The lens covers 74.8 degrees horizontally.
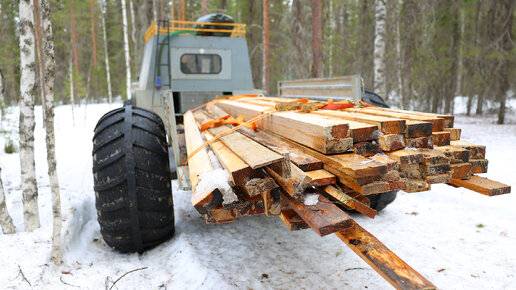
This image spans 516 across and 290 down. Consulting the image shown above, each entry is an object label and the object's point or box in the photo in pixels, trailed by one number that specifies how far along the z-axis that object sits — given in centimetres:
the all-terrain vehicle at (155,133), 305
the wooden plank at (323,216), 154
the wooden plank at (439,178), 205
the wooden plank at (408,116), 231
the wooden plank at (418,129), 212
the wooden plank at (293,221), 184
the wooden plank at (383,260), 141
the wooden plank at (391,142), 205
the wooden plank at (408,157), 198
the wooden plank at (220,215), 186
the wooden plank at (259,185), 169
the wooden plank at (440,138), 228
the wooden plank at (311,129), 198
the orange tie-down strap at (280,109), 298
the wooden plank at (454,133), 246
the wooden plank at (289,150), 202
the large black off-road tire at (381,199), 422
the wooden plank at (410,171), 205
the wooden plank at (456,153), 218
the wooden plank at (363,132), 203
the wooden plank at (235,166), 174
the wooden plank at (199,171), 173
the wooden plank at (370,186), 186
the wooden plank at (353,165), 175
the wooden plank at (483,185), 214
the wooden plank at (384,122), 208
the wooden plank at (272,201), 179
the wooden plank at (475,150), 231
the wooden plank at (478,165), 229
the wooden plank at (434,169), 204
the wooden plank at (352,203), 179
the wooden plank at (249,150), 170
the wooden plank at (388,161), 187
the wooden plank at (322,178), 188
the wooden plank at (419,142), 215
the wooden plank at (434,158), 203
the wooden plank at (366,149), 203
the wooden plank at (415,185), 198
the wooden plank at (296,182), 168
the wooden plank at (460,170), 219
